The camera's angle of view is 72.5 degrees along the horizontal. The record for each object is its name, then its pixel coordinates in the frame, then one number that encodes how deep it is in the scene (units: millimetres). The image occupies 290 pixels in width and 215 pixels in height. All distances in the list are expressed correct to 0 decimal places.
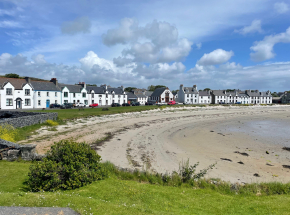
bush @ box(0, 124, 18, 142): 14823
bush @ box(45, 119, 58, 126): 24852
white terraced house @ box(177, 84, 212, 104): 103325
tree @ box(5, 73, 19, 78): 90912
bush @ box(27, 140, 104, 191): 6840
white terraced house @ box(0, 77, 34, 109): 49656
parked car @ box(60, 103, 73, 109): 52600
